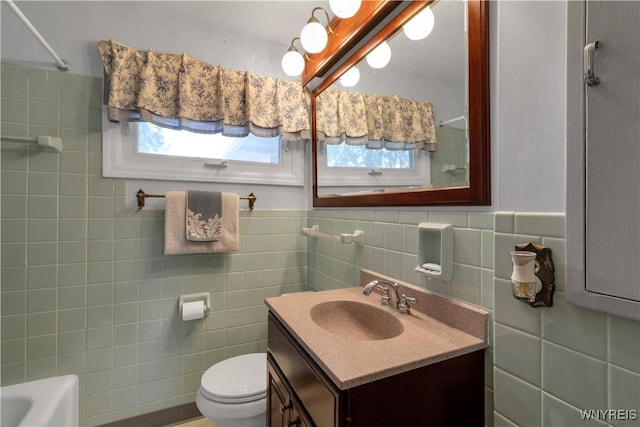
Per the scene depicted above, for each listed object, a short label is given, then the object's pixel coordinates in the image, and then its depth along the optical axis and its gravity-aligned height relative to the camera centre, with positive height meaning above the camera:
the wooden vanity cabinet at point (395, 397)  0.66 -0.47
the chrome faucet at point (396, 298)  0.99 -0.32
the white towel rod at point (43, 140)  1.30 +0.34
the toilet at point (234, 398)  1.22 -0.83
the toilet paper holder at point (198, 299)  1.62 -0.51
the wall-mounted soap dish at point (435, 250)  0.91 -0.13
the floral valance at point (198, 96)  1.44 +0.67
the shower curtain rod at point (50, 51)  1.01 +0.73
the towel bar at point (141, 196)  1.52 +0.09
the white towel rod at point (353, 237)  1.36 -0.12
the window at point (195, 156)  1.51 +0.34
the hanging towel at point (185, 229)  1.53 -0.09
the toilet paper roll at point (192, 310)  1.57 -0.55
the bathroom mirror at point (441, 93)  0.81 +0.39
